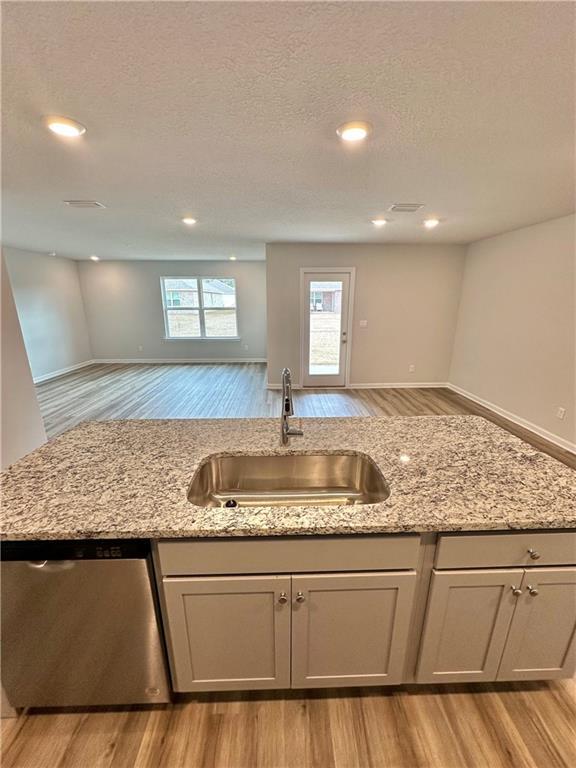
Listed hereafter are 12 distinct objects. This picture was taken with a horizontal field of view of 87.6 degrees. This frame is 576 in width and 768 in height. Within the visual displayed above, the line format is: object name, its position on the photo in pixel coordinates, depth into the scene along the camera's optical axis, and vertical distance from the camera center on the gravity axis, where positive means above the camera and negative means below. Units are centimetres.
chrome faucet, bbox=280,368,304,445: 143 -48
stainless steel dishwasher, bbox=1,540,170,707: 97 -107
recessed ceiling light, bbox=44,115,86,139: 153 +95
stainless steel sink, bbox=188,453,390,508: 138 -79
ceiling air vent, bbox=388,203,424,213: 289 +100
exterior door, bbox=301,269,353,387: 506 -28
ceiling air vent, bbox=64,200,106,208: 288 +102
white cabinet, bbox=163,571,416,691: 103 -112
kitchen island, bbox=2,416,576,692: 95 -84
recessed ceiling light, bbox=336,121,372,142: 158 +95
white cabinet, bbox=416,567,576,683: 105 -113
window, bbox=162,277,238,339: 739 +8
